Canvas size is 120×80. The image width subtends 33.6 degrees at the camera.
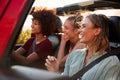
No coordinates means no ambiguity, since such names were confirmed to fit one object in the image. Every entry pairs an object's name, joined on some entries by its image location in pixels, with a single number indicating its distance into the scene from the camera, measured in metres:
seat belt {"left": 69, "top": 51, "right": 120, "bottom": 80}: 1.31
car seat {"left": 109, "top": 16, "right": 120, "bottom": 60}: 1.50
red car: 0.99
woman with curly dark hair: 1.42
